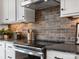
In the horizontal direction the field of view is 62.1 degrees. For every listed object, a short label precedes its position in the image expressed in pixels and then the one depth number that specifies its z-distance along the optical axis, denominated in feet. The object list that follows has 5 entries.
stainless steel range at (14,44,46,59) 3.51
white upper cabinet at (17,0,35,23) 5.21
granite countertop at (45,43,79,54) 2.89
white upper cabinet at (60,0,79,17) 3.45
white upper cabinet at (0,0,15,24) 5.73
